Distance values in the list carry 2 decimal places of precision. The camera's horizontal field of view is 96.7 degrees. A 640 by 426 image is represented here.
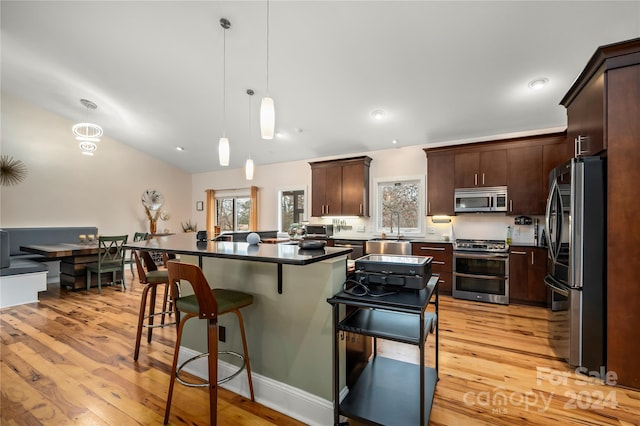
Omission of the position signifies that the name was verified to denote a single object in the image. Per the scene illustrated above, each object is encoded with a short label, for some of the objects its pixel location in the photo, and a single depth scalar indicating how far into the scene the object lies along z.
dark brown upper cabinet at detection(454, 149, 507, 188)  4.24
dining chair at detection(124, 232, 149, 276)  5.73
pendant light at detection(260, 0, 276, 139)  2.09
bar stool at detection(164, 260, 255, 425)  1.55
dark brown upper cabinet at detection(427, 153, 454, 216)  4.61
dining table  4.59
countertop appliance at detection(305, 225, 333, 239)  5.66
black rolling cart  1.42
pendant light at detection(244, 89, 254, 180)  3.51
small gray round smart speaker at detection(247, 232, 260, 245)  2.24
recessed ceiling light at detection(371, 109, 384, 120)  4.25
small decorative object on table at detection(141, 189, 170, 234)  7.17
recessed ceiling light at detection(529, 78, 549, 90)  3.24
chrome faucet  5.35
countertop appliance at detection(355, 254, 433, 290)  1.60
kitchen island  1.72
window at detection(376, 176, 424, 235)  5.17
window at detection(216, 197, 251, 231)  7.61
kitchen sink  4.57
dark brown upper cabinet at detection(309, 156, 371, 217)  5.41
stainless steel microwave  4.25
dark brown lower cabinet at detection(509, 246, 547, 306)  3.81
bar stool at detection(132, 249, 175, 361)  2.48
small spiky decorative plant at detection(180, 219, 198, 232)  8.01
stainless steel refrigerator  2.18
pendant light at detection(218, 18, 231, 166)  2.81
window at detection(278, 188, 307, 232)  6.50
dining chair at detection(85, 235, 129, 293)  4.70
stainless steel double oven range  3.99
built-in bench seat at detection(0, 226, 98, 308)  3.99
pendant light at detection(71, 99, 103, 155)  4.50
